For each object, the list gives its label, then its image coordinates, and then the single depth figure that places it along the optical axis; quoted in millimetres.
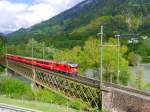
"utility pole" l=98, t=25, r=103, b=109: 18584
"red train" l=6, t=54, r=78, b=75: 28327
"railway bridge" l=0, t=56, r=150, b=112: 16043
